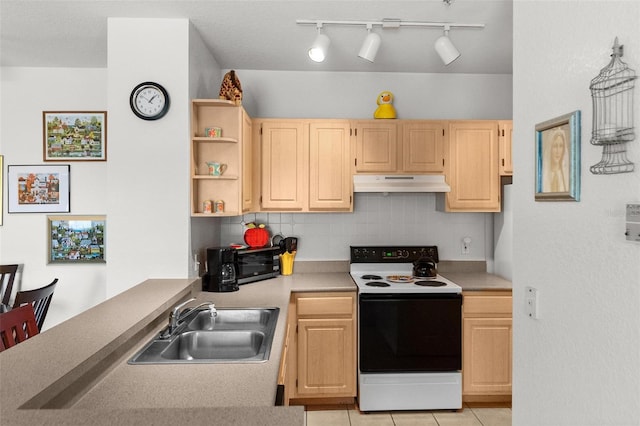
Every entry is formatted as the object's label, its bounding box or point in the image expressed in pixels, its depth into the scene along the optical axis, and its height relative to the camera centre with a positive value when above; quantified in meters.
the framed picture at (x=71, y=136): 3.54 +0.60
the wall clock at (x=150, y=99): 2.62 +0.67
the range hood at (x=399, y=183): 3.31 +0.21
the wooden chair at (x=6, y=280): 3.29 -0.54
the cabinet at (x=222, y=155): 2.82 +0.36
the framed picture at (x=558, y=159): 1.33 +0.17
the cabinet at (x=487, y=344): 3.09 -0.94
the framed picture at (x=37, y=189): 3.54 +0.17
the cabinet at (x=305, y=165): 3.36 +0.35
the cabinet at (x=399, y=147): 3.38 +0.50
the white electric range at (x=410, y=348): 3.01 -0.95
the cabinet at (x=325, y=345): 3.06 -0.95
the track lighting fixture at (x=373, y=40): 2.59 +1.02
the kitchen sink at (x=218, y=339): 1.72 -0.59
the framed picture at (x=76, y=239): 3.55 -0.24
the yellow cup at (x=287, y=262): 3.53 -0.42
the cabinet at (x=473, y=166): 3.40 +0.35
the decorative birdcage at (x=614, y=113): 1.14 +0.27
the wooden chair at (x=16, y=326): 1.90 -0.54
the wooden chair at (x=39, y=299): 2.57 -0.54
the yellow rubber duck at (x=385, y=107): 3.47 +0.84
